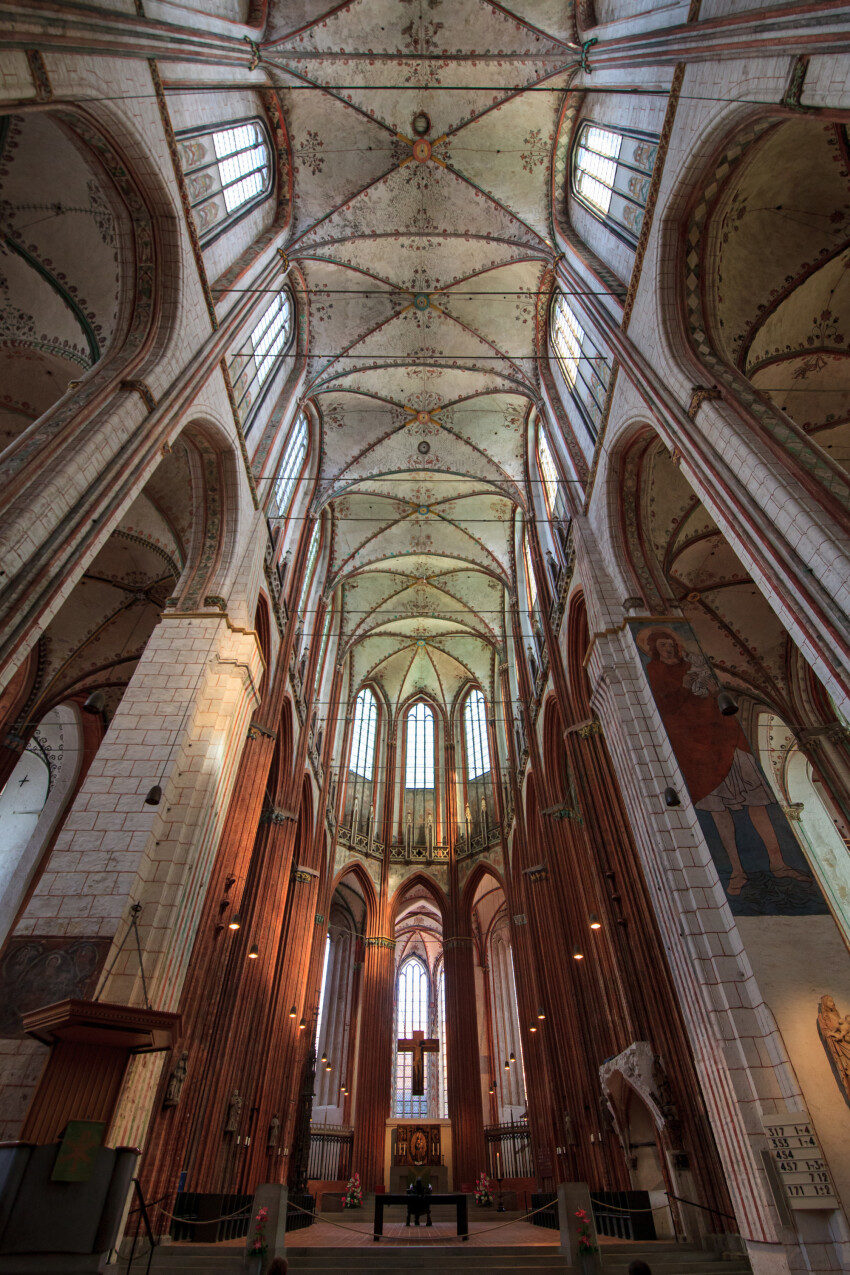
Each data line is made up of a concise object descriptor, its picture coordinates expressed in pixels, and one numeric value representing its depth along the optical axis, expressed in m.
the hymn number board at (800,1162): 5.39
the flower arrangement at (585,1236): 6.03
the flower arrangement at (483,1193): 15.62
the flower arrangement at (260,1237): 5.79
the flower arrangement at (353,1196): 15.29
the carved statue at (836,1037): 5.86
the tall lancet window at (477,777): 24.78
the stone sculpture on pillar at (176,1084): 8.52
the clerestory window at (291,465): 15.88
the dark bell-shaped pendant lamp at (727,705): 7.33
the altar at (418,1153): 17.81
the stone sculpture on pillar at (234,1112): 11.52
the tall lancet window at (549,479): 15.51
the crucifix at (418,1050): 18.22
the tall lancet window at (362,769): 24.92
